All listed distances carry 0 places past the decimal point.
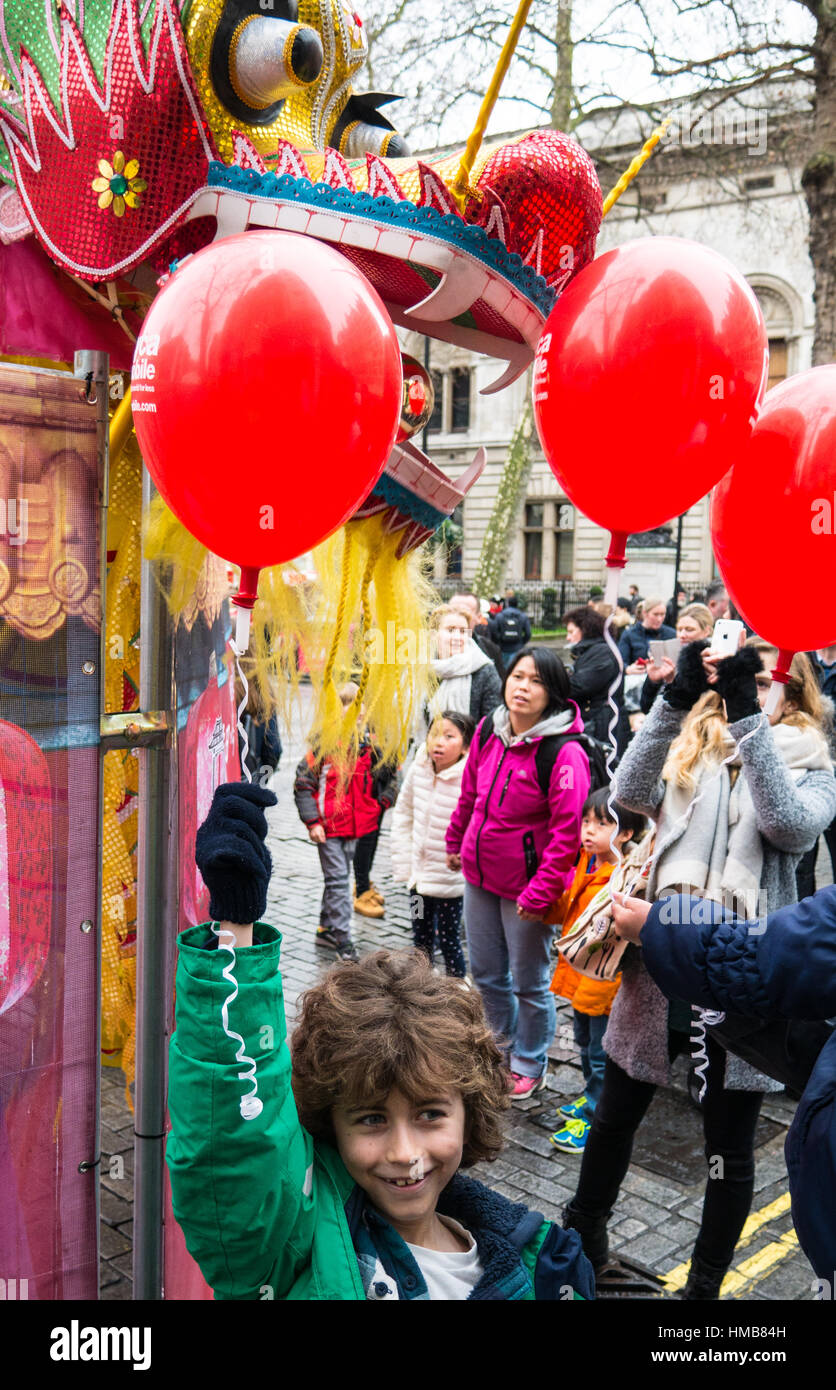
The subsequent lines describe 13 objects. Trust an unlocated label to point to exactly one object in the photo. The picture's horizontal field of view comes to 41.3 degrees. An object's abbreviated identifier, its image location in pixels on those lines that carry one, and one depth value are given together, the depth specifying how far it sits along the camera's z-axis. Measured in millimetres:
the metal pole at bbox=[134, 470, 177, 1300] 2393
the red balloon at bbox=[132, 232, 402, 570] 1667
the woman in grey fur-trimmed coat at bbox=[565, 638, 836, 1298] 3174
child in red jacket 6254
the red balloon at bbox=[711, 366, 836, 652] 2023
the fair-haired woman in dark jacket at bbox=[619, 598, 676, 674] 9336
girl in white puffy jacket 5391
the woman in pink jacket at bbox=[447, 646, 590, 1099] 4457
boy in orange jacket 4203
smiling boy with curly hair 1660
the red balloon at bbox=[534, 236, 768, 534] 1815
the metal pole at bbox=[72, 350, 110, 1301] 2160
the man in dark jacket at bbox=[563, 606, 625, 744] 7156
